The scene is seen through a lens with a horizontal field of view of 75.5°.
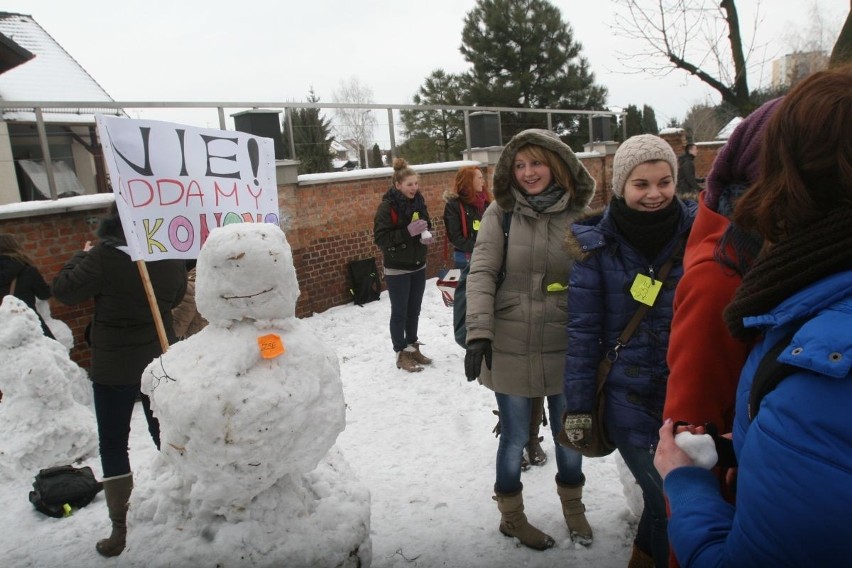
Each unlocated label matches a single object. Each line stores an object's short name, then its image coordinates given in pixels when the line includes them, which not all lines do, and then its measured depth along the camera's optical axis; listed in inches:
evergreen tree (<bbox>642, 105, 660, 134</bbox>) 922.7
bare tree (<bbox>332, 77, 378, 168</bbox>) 370.6
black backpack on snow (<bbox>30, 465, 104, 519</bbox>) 127.3
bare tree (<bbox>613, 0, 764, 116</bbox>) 303.0
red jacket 55.6
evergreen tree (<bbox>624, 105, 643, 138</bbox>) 821.4
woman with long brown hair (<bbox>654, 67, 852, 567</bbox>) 31.8
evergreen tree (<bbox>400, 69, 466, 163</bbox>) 459.8
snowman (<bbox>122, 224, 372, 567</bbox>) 77.3
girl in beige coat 101.9
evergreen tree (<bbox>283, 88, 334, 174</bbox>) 394.0
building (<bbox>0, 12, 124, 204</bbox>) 263.0
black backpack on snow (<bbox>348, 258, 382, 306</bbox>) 312.6
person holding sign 113.7
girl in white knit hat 80.4
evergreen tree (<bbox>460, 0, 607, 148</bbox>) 810.8
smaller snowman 146.8
